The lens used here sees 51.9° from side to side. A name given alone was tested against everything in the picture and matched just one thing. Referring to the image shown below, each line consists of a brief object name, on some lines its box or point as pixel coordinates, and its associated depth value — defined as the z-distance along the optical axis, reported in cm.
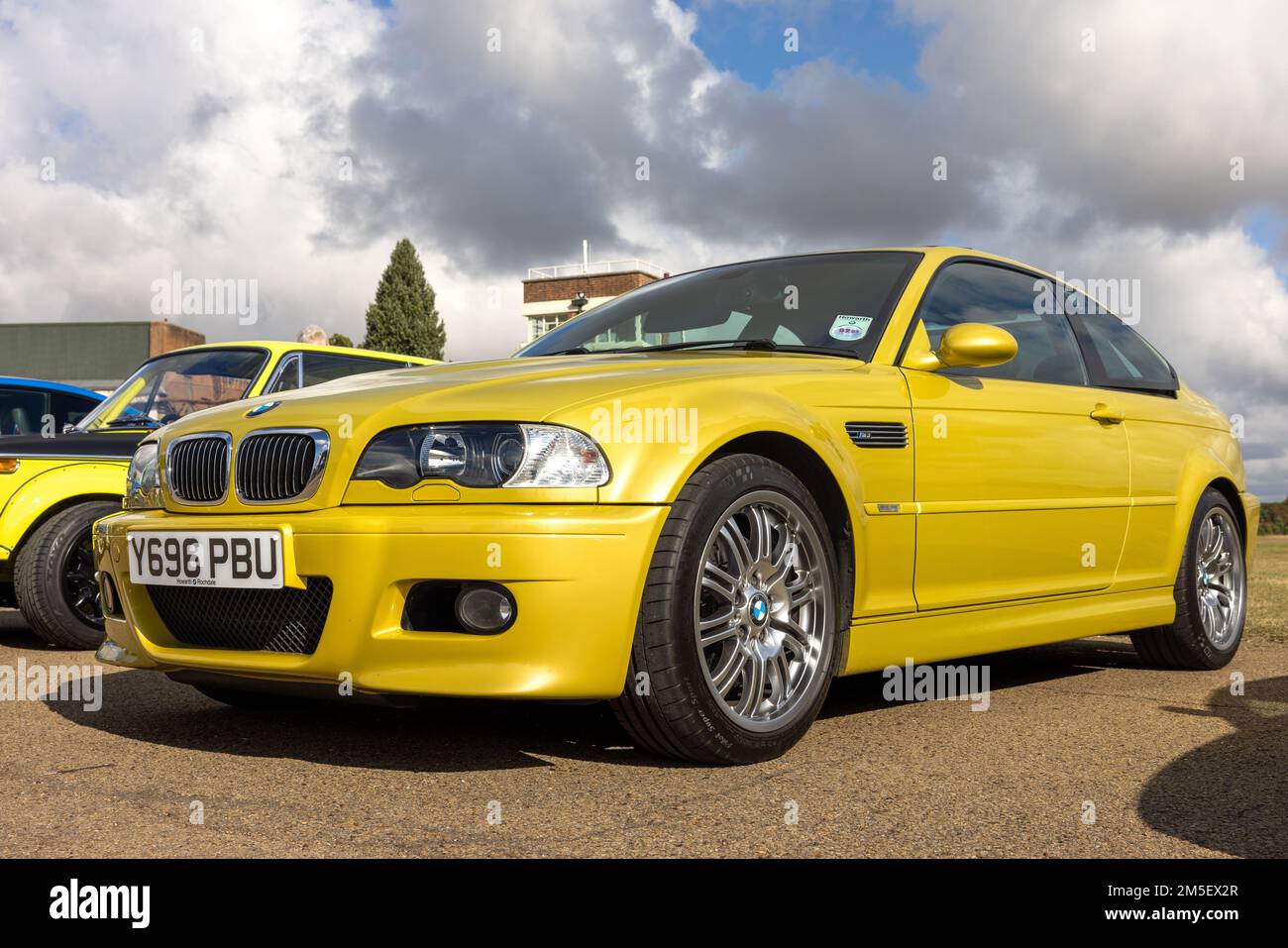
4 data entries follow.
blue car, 847
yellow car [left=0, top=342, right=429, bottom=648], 651
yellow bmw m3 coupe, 321
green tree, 5556
